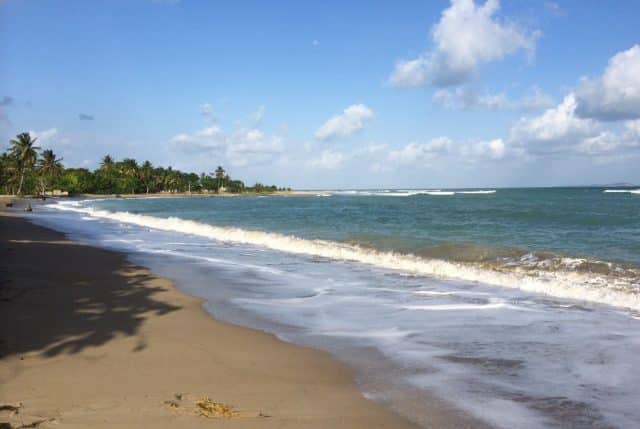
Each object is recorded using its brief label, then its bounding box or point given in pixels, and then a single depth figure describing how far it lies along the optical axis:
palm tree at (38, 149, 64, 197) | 107.50
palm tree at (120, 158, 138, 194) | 136.60
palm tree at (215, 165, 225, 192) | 170.75
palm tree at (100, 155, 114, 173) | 137.75
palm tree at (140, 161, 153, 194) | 140.12
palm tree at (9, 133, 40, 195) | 88.81
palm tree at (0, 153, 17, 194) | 93.00
